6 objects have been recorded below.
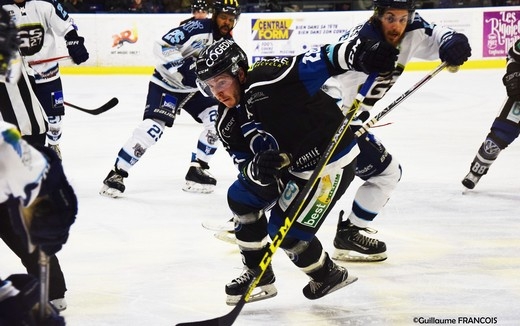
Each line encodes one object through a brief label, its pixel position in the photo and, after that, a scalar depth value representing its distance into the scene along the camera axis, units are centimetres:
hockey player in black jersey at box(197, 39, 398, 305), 565
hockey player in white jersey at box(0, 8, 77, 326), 369
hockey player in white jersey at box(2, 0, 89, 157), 994
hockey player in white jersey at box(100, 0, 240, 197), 993
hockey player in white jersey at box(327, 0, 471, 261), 698
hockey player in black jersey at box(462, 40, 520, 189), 933
